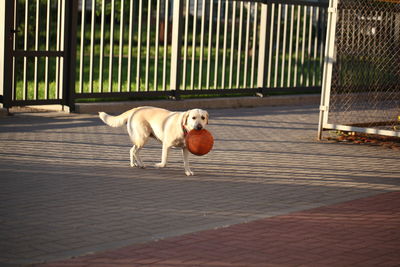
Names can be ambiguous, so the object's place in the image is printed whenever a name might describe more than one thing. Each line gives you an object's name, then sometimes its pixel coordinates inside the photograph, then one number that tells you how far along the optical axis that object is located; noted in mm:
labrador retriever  8578
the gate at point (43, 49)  13055
